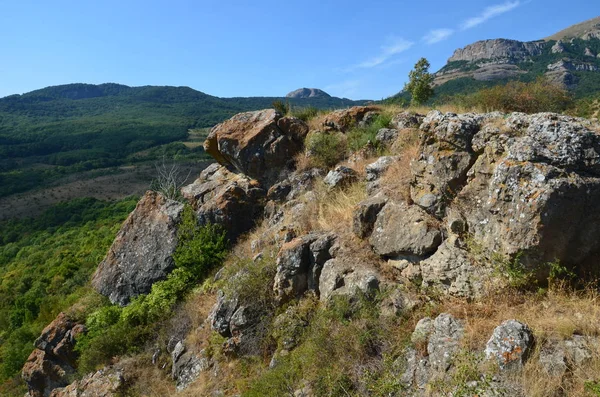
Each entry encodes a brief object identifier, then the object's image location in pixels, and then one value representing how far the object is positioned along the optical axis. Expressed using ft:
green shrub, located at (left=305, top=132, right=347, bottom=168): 35.35
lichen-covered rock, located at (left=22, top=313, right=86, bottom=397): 32.37
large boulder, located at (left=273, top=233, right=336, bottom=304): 22.24
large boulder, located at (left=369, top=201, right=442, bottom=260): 18.35
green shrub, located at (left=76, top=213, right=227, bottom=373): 29.22
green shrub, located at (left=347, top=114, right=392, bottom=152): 33.99
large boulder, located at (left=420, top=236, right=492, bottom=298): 15.79
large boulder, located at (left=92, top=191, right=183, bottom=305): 33.73
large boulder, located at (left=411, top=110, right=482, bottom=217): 18.51
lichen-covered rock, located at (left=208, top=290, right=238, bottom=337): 23.91
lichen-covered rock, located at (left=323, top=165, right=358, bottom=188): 29.40
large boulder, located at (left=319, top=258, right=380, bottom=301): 18.88
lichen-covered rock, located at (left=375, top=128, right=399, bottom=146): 32.99
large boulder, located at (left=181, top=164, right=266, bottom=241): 34.39
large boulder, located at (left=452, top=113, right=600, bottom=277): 14.12
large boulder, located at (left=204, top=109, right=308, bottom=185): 37.42
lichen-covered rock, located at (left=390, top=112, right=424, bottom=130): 34.41
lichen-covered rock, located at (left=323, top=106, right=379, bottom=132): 38.45
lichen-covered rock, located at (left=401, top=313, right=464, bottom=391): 13.57
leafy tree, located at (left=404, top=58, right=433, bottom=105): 58.54
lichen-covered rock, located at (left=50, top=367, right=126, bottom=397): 26.40
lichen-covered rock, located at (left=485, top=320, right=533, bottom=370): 11.94
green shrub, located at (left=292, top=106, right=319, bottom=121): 41.68
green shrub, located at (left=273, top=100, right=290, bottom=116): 43.06
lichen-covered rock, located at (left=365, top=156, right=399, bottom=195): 25.69
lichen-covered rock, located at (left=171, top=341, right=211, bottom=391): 24.04
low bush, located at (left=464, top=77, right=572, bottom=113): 38.52
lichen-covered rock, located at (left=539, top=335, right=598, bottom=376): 11.48
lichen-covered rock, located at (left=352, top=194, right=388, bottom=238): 21.67
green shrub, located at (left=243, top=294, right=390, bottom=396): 15.65
